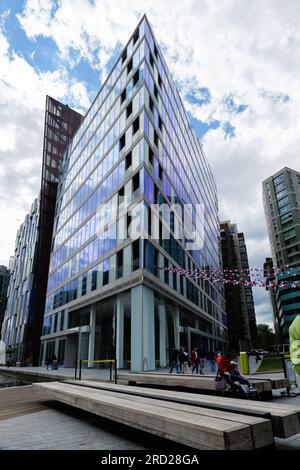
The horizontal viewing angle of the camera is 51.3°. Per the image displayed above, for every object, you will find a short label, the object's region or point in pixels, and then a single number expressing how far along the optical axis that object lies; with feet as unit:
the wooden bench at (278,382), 21.11
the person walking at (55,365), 105.91
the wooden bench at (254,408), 9.11
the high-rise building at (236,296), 317.22
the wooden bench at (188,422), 8.11
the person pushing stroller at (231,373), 19.17
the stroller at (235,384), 18.82
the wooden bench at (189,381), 20.12
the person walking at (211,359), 78.51
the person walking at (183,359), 59.77
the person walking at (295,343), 6.47
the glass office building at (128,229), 80.18
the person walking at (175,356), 61.41
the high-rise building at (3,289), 385.33
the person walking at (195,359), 59.93
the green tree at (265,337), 416.26
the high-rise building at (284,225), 282.56
